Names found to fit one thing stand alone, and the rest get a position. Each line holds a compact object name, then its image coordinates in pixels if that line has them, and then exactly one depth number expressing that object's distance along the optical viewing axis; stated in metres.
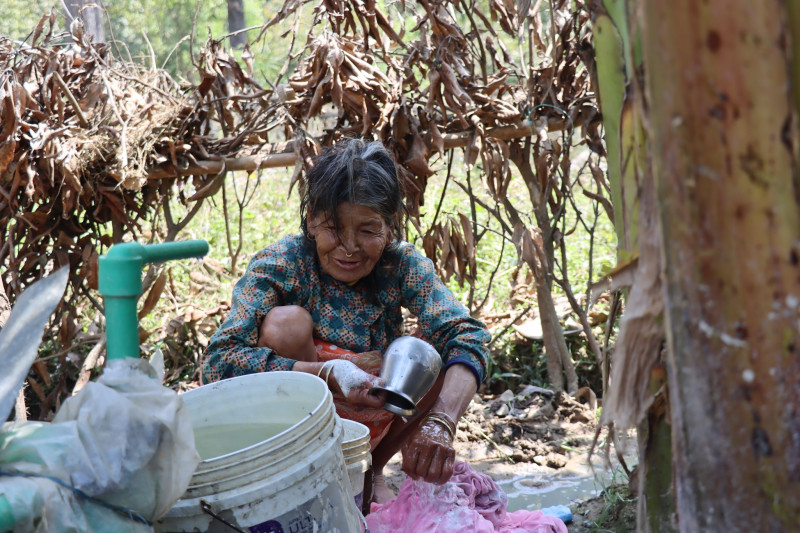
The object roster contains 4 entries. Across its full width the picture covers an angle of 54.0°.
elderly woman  2.27
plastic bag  1.16
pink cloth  2.16
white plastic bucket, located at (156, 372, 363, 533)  1.44
